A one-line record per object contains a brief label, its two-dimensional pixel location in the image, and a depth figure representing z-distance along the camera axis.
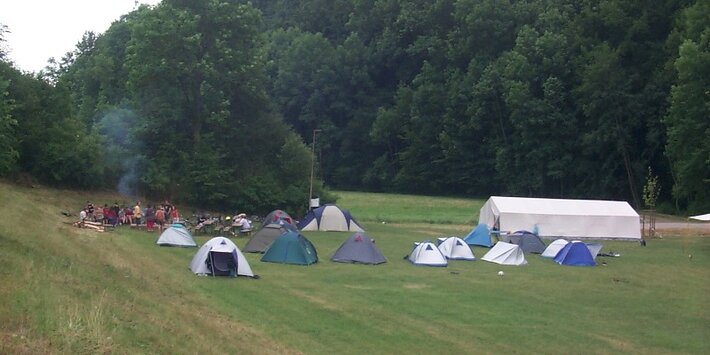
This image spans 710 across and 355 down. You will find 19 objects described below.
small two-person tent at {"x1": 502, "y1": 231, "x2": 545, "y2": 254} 32.91
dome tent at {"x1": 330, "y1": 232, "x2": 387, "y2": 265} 27.12
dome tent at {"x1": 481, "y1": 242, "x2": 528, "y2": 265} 29.05
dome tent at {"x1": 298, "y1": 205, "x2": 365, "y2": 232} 39.03
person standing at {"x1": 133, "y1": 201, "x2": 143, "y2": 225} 33.28
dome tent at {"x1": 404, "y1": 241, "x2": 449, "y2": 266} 27.58
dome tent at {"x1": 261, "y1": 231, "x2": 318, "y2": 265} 26.08
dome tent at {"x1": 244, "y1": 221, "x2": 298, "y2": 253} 28.39
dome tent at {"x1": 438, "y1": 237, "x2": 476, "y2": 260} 29.72
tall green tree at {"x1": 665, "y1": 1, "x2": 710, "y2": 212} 49.81
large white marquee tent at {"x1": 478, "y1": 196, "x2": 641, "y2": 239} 40.28
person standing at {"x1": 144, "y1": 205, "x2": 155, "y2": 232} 32.69
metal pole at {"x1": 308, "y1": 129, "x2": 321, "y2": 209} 44.74
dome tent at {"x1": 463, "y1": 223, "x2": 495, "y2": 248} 35.09
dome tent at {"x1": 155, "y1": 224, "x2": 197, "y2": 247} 28.26
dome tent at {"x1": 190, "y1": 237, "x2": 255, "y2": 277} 22.23
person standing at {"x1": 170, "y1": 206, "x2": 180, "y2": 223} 34.73
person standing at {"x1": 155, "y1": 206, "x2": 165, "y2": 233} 33.28
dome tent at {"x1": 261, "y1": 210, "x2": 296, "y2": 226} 35.80
